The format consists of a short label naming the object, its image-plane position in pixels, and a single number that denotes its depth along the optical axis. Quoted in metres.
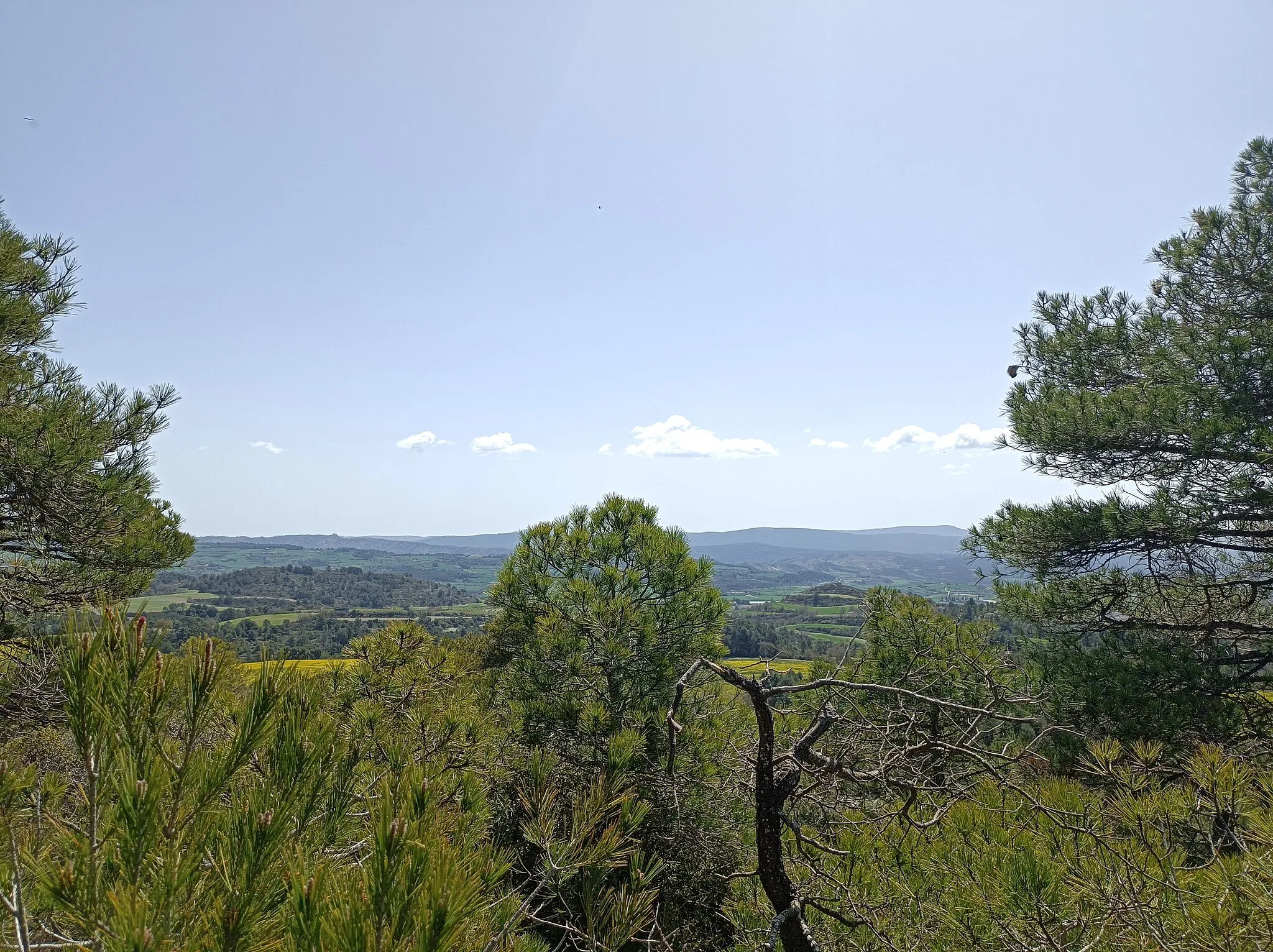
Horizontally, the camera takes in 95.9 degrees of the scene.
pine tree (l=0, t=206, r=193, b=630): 5.44
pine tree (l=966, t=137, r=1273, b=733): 5.63
